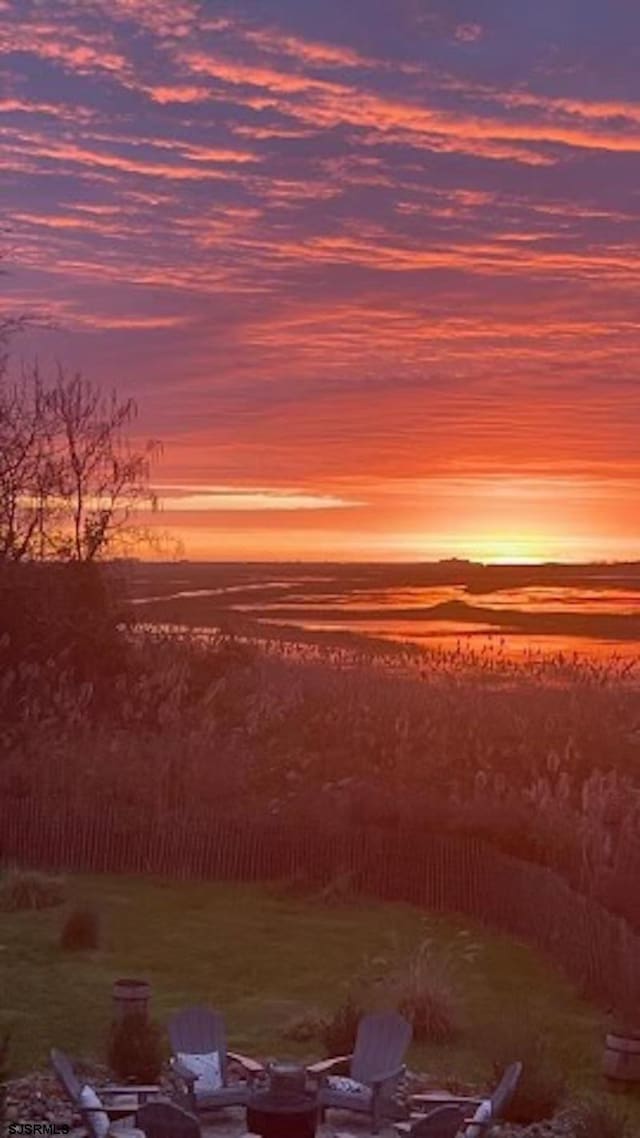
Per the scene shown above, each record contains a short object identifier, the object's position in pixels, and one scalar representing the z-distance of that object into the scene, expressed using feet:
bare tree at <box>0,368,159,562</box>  97.40
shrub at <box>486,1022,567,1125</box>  31.40
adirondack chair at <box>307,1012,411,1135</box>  28.78
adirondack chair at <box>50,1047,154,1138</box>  27.22
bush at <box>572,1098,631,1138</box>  28.60
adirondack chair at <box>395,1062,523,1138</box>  26.22
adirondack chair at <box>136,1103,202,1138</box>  25.49
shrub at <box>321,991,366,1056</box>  34.91
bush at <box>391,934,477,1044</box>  38.09
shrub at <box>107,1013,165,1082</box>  32.60
